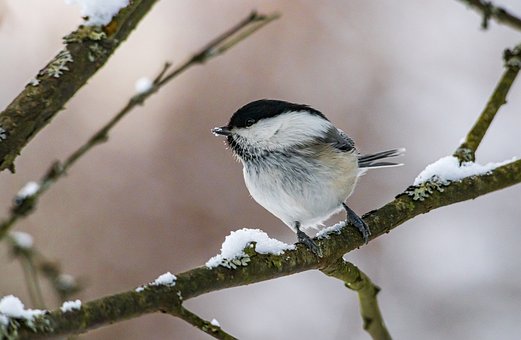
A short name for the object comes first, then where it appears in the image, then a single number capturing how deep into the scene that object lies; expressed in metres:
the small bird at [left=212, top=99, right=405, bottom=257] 2.93
